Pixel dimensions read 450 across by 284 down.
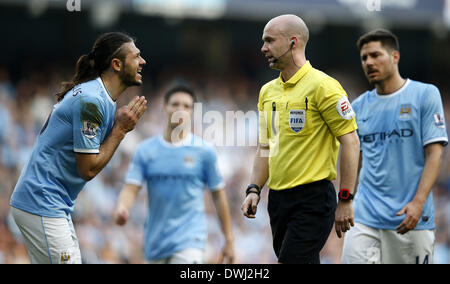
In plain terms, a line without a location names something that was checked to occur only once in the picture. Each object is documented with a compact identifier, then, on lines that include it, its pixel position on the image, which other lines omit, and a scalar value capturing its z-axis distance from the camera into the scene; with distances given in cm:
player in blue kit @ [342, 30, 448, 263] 1099
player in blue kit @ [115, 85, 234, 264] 1322
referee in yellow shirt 914
